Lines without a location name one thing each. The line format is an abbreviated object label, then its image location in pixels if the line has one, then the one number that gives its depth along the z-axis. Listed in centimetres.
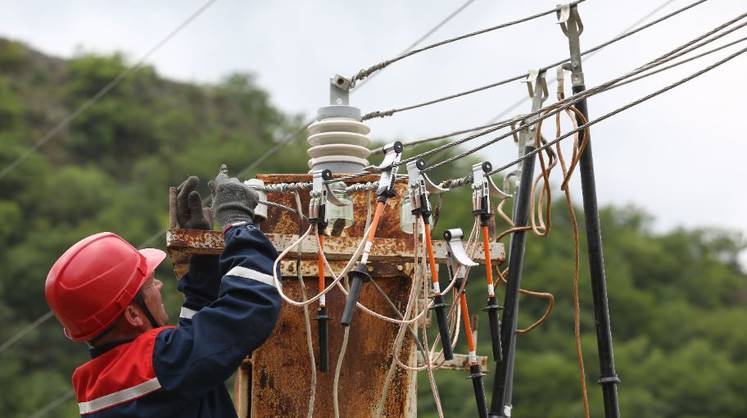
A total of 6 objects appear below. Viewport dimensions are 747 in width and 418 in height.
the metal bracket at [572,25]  830
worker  744
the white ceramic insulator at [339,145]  896
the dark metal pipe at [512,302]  816
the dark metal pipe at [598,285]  810
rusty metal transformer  807
